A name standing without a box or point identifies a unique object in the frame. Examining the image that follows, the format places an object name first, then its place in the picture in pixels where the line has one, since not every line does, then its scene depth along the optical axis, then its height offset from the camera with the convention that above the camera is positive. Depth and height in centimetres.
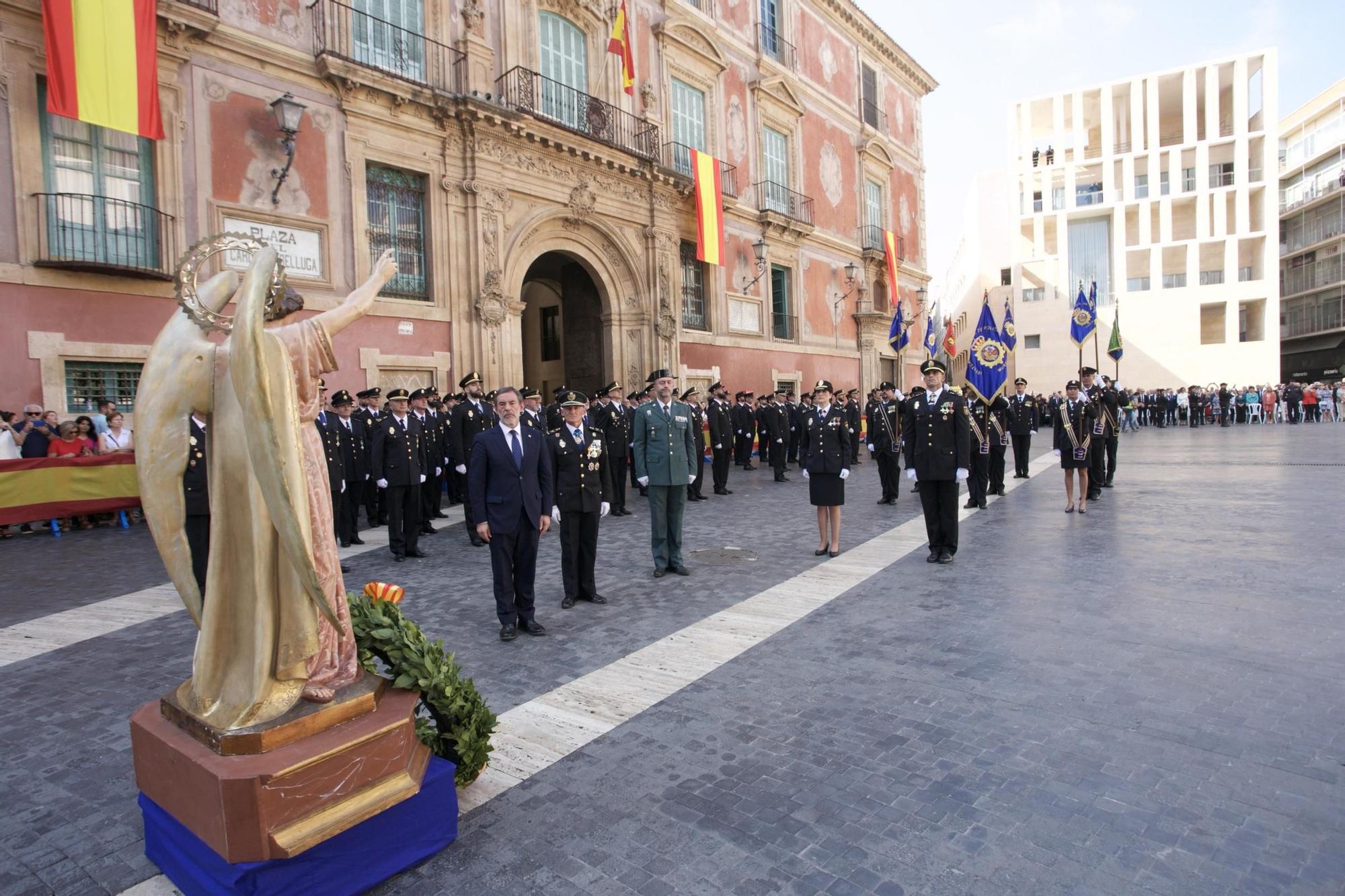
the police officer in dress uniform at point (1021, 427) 1439 -34
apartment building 4759 +1072
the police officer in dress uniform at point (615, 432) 1216 -13
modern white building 4456 +1131
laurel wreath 310 -104
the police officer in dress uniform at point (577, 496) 647 -63
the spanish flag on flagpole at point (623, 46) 1764 +896
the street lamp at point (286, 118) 1253 +531
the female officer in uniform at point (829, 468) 808 -56
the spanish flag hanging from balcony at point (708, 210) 2070 +588
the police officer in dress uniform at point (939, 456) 772 -47
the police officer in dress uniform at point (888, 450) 1203 -58
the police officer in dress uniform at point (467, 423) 1089 +8
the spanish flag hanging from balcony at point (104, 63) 1028 +531
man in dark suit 569 -57
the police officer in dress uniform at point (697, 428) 1338 -16
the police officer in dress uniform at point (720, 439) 1431 -38
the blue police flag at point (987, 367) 1244 +73
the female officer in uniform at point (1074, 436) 1011 -38
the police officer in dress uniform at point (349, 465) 966 -43
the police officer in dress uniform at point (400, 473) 860 -49
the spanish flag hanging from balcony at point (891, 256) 2973 +627
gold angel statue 238 -18
